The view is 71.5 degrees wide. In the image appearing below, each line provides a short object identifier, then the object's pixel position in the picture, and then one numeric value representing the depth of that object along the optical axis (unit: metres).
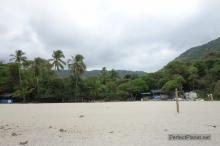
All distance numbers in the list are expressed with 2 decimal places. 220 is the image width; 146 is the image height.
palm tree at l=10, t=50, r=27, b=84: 29.26
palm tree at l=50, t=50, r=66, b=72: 29.38
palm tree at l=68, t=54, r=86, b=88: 29.74
